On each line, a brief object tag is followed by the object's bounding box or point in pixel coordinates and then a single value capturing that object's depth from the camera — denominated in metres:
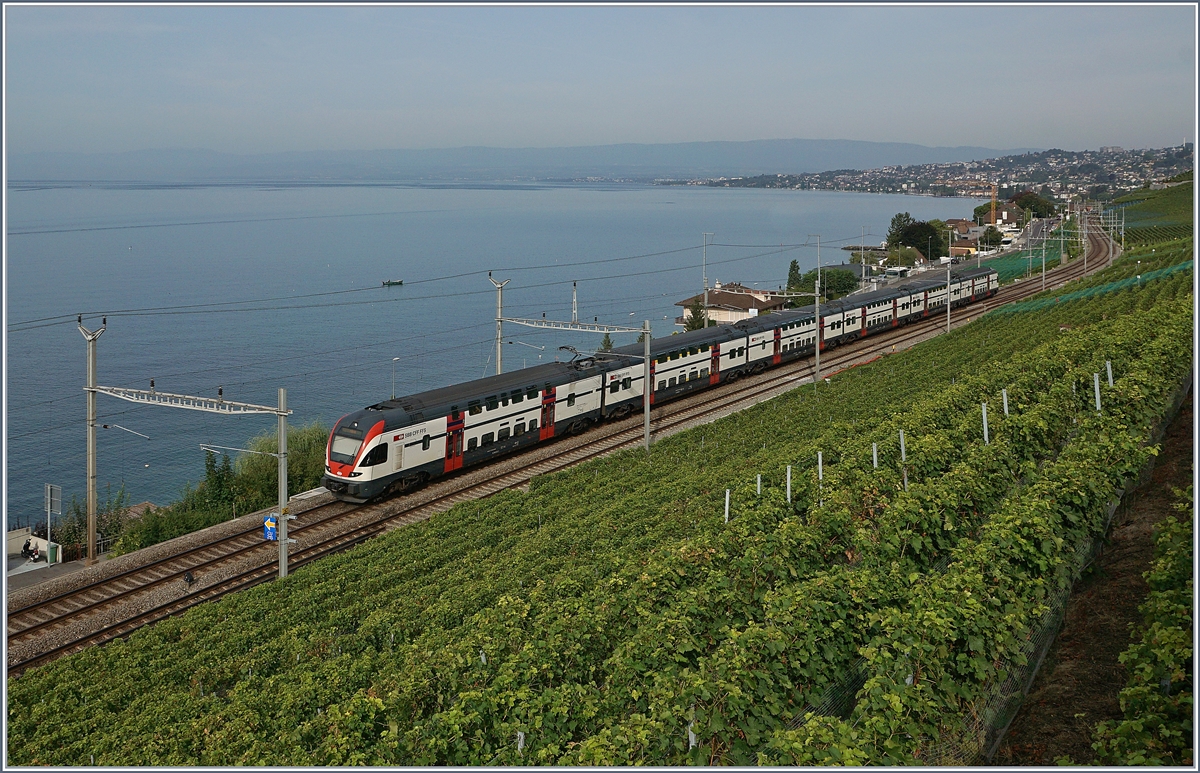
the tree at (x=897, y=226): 135.50
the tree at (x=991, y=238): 134.00
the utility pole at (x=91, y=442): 25.56
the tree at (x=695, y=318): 71.06
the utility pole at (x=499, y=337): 35.65
